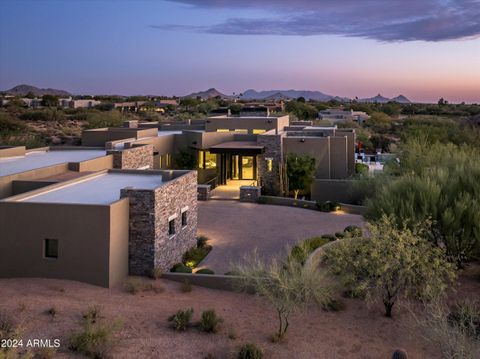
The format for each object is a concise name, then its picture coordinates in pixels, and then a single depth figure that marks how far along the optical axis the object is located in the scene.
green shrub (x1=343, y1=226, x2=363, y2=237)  14.45
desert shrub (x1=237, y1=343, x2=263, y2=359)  10.20
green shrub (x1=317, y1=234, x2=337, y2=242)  19.02
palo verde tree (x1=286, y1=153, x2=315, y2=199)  28.09
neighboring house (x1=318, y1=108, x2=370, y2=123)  71.25
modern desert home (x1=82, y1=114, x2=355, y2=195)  29.44
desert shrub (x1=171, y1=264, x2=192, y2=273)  15.62
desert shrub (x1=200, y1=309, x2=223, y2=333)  11.45
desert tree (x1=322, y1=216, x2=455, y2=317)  12.41
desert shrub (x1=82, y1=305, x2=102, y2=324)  11.10
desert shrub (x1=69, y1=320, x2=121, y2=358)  9.86
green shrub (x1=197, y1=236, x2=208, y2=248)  18.94
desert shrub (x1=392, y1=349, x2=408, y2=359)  9.73
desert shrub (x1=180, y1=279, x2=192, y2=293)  14.43
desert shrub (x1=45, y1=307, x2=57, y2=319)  11.33
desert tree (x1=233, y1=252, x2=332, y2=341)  11.50
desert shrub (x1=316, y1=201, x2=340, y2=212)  25.03
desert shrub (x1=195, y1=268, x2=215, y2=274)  15.32
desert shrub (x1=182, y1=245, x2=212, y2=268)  17.12
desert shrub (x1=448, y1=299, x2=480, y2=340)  12.00
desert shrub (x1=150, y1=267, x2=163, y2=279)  14.95
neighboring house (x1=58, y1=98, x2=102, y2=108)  89.88
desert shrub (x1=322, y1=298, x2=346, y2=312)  13.08
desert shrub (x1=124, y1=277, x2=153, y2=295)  13.66
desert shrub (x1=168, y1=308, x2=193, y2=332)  11.47
